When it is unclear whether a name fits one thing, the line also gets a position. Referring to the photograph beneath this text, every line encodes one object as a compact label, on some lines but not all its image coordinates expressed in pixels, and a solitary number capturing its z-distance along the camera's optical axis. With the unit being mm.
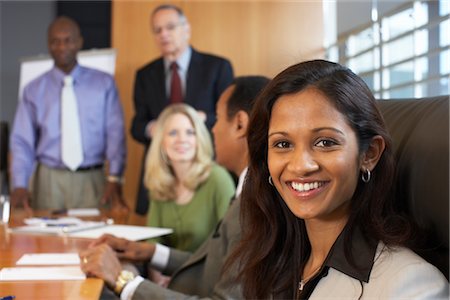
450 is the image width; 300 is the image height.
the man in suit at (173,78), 4320
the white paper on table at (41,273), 1860
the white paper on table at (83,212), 3406
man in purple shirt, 4062
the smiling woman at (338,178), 1369
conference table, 1676
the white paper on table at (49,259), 2107
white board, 5516
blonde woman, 3072
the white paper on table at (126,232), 2637
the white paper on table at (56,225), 2795
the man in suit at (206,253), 1994
